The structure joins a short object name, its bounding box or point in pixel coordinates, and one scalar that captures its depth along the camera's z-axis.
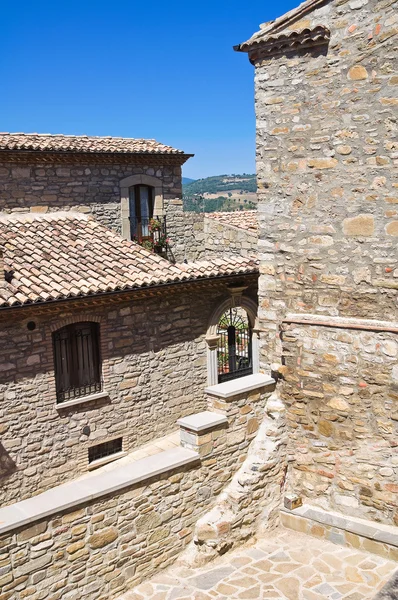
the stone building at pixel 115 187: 13.50
